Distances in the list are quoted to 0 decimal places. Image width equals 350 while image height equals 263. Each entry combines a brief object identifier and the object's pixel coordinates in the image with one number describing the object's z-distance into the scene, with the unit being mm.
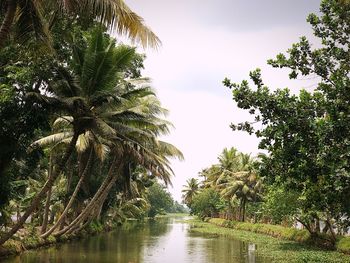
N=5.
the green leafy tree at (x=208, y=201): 60072
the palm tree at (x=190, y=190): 81062
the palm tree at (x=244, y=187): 43219
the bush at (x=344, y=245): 21402
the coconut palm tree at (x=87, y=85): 15234
